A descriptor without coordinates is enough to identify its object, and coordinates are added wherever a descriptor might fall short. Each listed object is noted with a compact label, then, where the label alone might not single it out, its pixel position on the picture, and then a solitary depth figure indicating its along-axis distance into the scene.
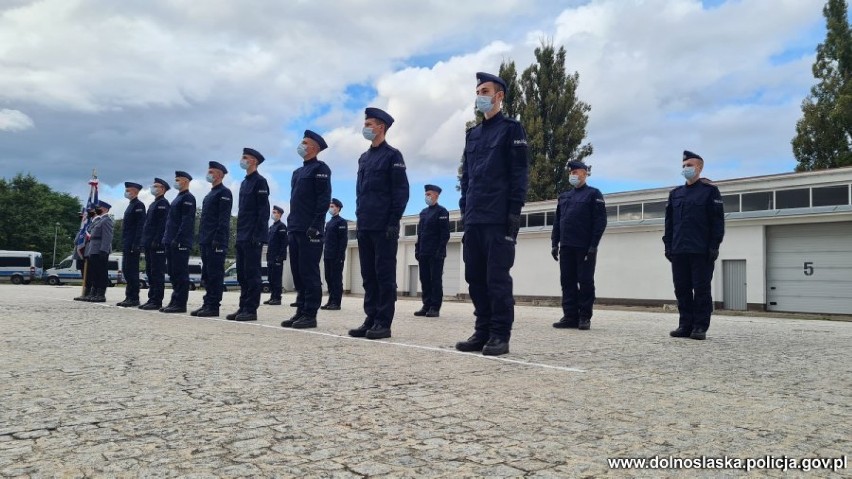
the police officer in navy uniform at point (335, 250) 13.36
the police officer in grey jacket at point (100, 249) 12.53
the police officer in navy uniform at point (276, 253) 15.09
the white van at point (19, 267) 42.06
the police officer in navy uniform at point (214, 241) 9.17
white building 20.31
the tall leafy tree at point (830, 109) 31.83
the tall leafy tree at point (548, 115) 36.66
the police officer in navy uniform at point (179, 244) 10.02
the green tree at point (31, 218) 59.78
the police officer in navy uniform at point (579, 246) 8.17
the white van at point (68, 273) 39.19
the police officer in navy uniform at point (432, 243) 11.48
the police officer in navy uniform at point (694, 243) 7.03
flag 13.82
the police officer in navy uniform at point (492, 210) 5.12
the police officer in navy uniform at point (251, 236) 8.55
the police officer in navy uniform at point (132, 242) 11.34
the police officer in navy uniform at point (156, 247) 10.73
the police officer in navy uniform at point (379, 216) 6.45
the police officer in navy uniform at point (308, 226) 7.43
